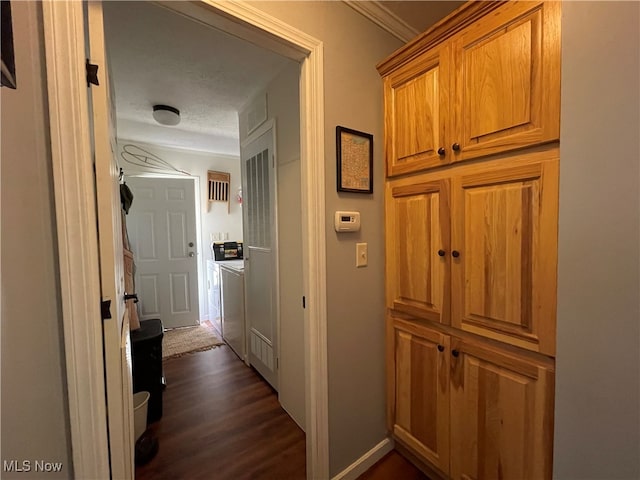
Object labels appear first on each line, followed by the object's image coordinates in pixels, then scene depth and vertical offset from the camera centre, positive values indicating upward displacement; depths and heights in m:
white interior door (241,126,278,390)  2.09 -0.19
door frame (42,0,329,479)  0.72 +0.01
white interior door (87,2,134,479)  0.81 -0.03
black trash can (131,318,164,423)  1.83 -0.92
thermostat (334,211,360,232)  1.33 +0.04
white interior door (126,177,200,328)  3.53 -0.21
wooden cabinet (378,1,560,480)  0.95 -0.04
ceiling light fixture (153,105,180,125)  2.46 +1.07
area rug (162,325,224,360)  3.04 -1.33
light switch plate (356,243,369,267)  1.42 -0.14
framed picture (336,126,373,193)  1.33 +0.34
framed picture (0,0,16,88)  0.65 +0.44
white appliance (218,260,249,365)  2.70 -0.81
